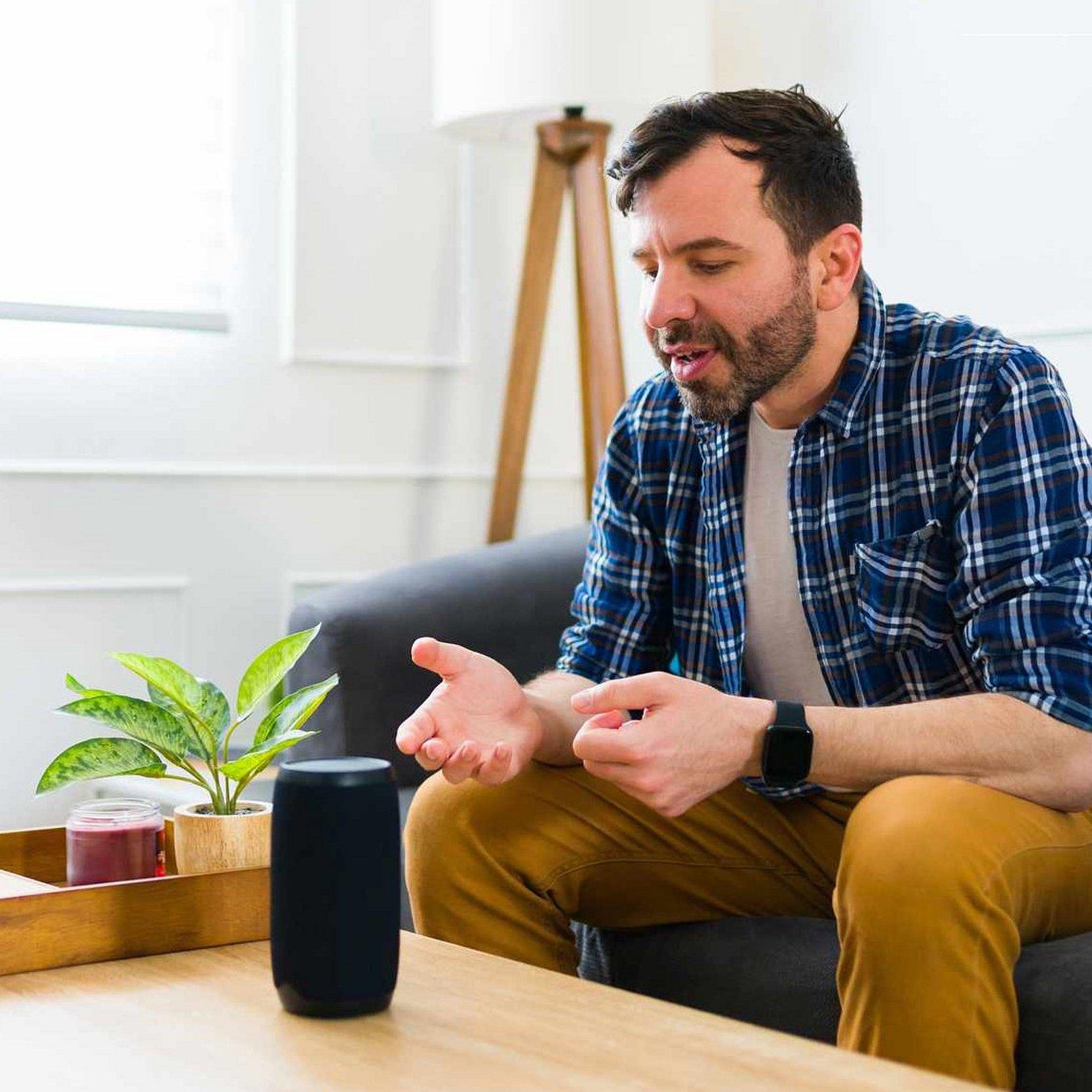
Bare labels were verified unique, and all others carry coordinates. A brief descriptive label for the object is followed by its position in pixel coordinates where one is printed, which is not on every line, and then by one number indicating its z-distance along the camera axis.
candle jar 1.65
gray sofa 1.62
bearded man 1.64
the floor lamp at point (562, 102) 2.66
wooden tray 1.55
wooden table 1.34
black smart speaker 1.43
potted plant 1.62
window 2.70
